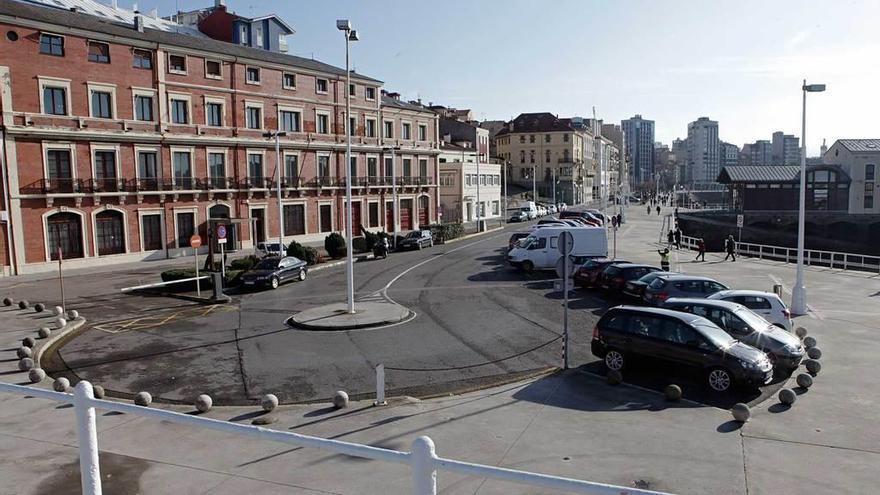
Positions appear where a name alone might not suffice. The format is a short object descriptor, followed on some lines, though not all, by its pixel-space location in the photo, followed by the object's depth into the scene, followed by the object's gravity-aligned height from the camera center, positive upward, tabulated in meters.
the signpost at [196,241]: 28.91 -1.97
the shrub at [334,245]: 43.22 -3.36
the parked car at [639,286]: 24.39 -3.72
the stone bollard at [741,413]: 11.72 -4.10
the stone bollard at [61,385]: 13.34 -3.79
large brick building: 37.91 +4.09
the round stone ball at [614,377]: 14.25 -4.14
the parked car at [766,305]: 19.45 -3.63
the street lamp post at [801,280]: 23.25 -3.51
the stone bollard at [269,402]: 12.29 -3.91
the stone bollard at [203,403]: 12.30 -3.89
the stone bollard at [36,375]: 14.56 -3.91
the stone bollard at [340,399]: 12.45 -3.92
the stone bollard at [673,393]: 13.05 -4.13
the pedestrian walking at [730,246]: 41.01 -3.84
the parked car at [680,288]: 22.44 -3.52
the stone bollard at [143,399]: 12.55 -3.87
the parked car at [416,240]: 49.38 -3.68
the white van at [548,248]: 34.00 -3.11
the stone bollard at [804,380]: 13.84 -4.19
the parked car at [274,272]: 30.80 -3.74
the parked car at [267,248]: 43.12 -3.53
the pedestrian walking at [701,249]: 41.66 -4.04
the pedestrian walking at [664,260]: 33.02 -3.73
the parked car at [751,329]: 15.34 -3.59
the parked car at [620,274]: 26.70 -3.58
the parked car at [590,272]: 28.78 -3.71
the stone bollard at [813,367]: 14.98 -4.22
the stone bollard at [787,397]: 12.84 -4.20
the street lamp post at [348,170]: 20.72 +0.84
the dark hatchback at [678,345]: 13.73 -3.55
